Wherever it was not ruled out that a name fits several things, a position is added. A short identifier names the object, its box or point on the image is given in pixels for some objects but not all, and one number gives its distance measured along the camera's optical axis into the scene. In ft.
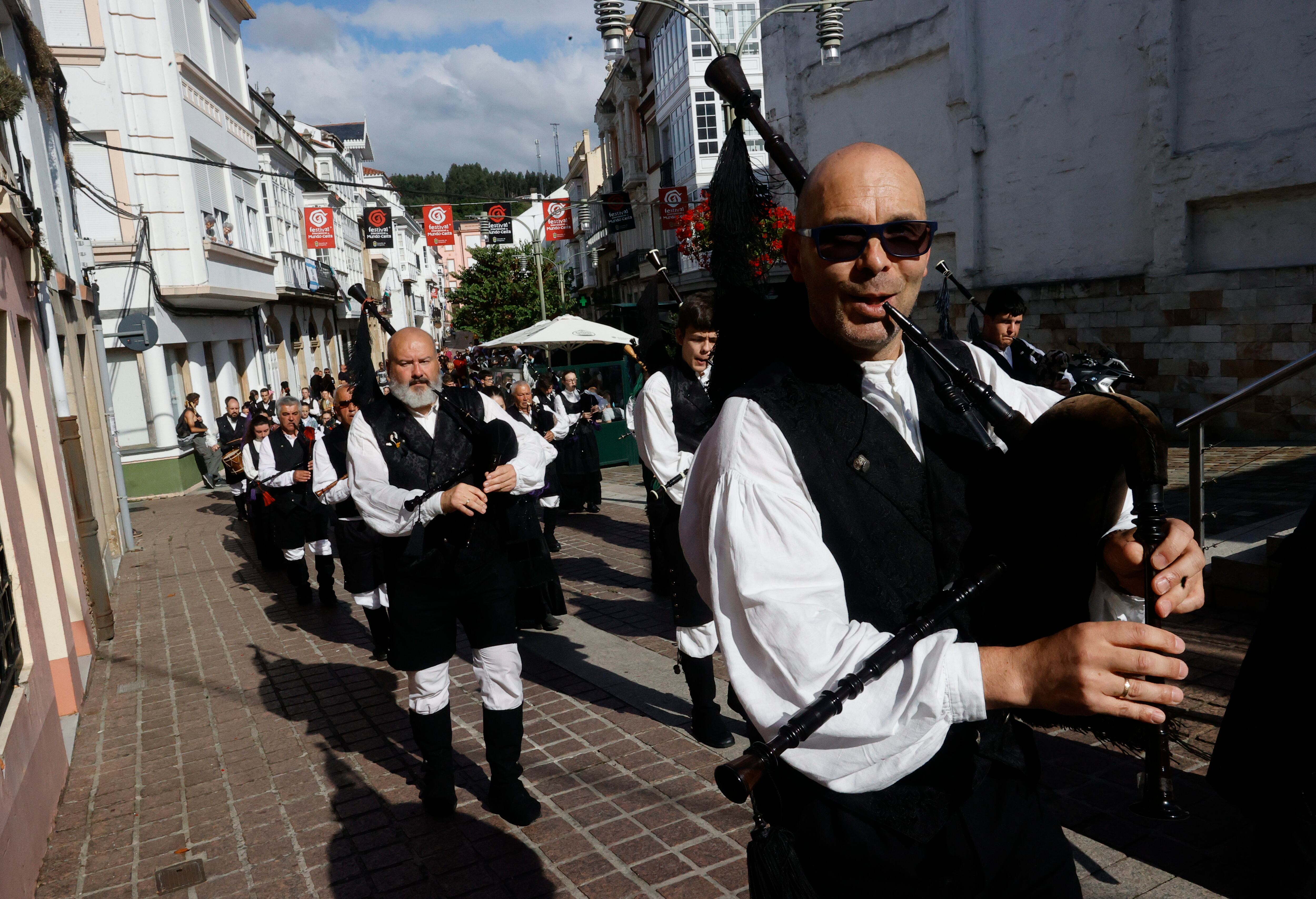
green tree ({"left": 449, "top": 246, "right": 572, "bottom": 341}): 151.74
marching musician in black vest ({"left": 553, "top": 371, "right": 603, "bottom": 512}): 40.50
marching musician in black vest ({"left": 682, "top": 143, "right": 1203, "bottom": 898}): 4.38
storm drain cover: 13.44
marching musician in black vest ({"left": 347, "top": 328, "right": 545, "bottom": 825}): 14.20
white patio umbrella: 52.54
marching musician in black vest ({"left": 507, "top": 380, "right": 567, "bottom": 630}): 17.78
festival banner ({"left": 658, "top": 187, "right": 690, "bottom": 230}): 65.51
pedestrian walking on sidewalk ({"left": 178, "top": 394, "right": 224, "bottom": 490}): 64.69
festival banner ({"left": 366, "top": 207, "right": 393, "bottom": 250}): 100.42
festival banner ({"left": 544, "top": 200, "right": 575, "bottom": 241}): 88.84
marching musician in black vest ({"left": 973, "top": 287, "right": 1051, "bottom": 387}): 18.42
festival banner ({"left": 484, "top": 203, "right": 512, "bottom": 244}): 99.35
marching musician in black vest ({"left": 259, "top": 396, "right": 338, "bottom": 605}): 29.89
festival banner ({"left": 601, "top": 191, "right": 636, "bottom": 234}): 94.22
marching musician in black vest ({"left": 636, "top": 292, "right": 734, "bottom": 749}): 15.94
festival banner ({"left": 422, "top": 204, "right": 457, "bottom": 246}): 84.02
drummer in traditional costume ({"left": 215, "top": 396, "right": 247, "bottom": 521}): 44.57
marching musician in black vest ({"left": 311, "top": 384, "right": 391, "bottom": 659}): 22.97
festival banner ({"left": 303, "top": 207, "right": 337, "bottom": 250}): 104.06
